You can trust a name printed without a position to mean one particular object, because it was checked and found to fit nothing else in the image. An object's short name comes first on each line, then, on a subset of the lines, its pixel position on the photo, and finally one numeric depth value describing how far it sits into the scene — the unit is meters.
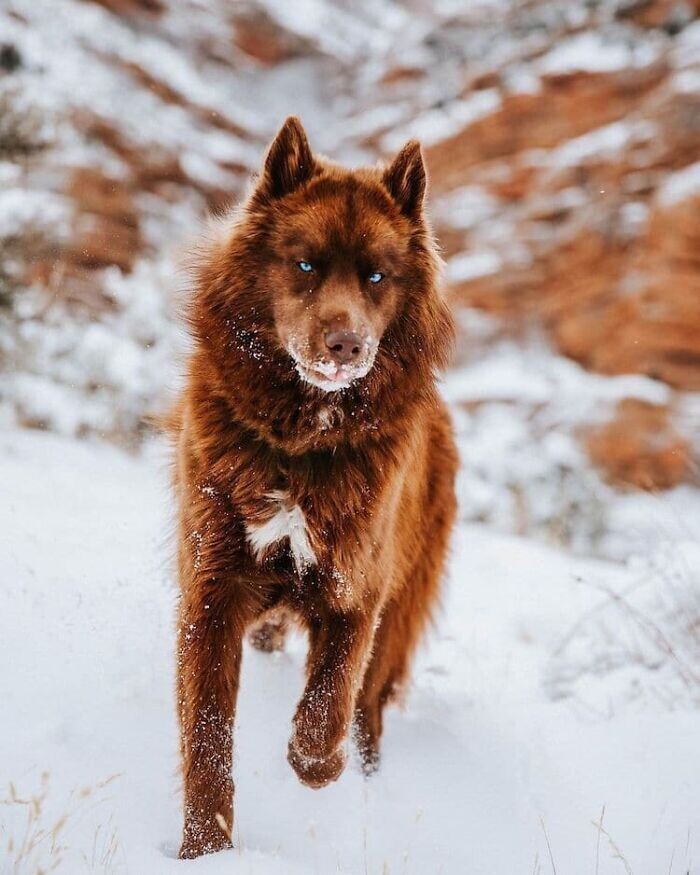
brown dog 2.87
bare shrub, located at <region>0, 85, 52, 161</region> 7.50
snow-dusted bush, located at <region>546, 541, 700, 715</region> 4.53
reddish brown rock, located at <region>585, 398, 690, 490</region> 12.27
